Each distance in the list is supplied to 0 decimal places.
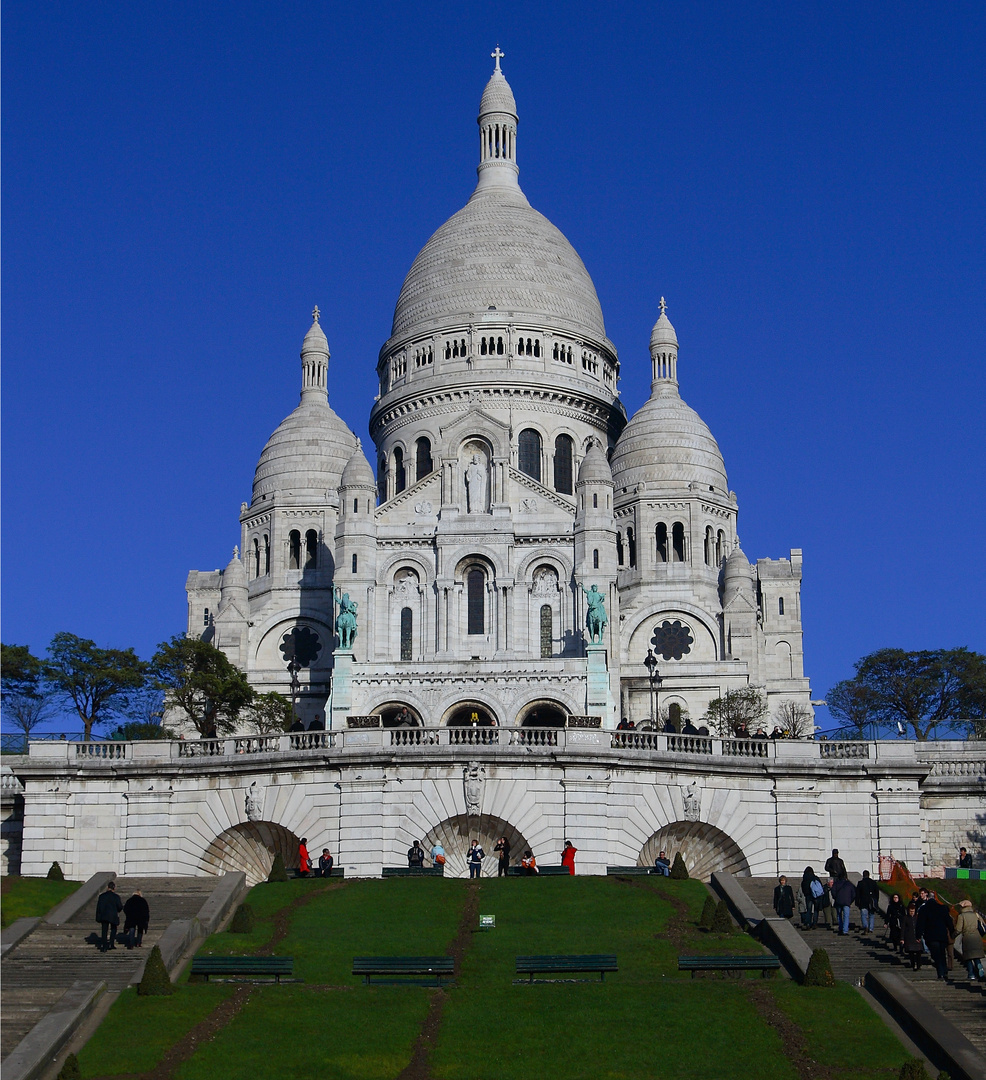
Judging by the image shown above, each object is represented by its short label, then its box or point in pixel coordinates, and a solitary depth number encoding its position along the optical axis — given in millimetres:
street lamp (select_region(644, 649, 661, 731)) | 75250
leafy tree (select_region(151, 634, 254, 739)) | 73562
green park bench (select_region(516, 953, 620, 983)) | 31844
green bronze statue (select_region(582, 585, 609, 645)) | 78250
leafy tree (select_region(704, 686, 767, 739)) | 80375
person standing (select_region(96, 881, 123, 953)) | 33812
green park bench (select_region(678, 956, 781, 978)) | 32156
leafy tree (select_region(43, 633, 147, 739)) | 70938
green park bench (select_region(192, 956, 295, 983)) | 31812
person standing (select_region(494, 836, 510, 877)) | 44969
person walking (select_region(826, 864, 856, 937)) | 35875
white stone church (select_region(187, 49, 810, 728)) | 86000
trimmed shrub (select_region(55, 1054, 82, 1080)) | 26219
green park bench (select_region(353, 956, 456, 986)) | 31750
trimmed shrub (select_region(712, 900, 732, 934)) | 36188
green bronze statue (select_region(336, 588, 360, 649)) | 76625
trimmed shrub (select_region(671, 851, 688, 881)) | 43531
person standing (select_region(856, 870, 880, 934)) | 36312
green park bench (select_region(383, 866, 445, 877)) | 44125
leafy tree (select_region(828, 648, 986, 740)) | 84312
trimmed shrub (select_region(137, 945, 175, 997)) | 30688
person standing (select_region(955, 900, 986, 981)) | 31031
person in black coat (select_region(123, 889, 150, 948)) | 34312
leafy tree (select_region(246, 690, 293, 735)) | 73438
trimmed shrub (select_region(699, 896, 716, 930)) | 36406
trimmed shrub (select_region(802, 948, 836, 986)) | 31344
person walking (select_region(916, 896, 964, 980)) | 31719
